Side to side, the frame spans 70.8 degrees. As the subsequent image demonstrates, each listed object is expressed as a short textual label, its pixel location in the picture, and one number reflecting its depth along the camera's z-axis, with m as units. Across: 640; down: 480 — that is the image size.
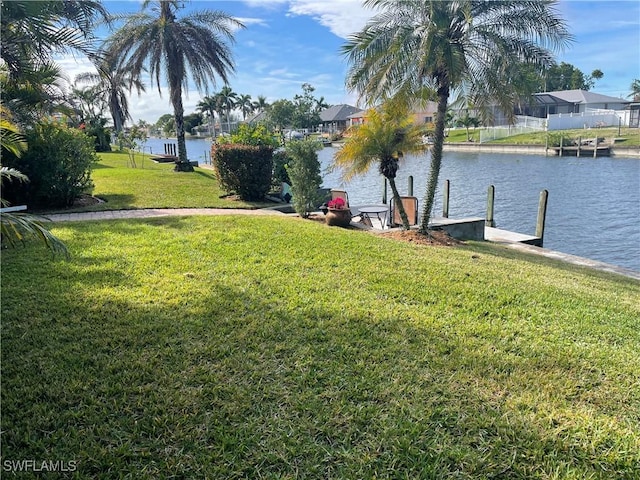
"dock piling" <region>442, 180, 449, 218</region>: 17.30
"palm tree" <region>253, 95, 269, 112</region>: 99.44
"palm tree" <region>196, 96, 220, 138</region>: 84.62
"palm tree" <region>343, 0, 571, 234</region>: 9.24
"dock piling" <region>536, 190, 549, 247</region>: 13.74
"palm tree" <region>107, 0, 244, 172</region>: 18.12
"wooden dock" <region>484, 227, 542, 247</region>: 12.77
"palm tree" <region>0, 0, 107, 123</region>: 4.73
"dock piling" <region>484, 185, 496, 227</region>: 15.59
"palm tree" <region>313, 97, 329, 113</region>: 93.18
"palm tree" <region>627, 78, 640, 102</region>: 73.21
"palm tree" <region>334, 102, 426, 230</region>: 10.04
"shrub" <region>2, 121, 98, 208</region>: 9.77
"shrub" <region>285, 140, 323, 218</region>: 10.80
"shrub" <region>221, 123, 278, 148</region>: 14.15
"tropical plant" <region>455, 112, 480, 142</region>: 57.76
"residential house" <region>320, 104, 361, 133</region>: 87.38
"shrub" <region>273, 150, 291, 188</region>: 14.44
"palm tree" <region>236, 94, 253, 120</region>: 95.44
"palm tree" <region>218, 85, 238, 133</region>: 82.44
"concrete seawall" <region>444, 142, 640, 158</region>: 38.79
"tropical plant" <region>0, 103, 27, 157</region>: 4.50
